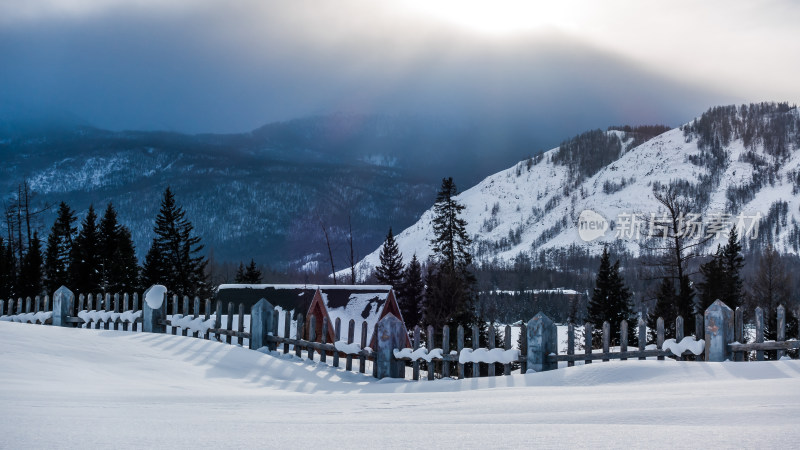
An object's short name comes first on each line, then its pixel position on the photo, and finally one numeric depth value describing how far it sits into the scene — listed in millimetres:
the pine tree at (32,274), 45653
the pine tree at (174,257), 52781
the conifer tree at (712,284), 51875
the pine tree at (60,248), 47897
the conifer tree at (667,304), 41531
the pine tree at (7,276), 45750
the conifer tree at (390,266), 67500
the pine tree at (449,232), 58750
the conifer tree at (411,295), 62156
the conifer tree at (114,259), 46781
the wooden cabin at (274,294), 30734
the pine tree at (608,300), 50281
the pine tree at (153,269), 52528
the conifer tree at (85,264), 46750
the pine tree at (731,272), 52062
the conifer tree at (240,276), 68062
